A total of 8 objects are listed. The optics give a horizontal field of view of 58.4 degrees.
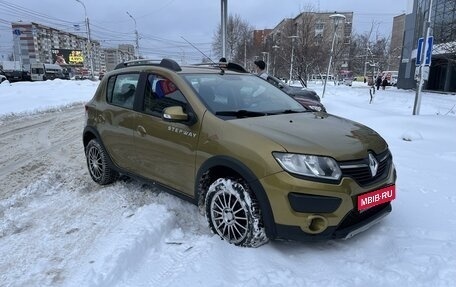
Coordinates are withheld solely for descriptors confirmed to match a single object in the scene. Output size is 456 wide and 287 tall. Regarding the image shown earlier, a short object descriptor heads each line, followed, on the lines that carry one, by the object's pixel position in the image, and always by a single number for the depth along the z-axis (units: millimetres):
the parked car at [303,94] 12638
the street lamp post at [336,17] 28461
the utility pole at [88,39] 44906
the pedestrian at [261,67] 9797
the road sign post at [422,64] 12930
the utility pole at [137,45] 48406
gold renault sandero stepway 3230
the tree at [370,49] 52409
